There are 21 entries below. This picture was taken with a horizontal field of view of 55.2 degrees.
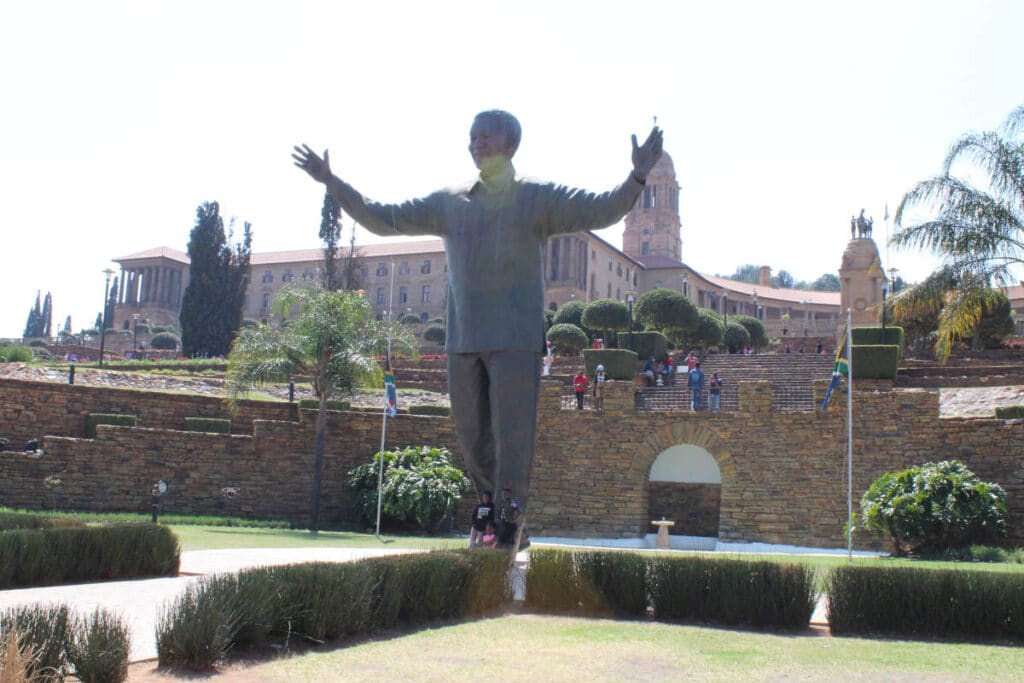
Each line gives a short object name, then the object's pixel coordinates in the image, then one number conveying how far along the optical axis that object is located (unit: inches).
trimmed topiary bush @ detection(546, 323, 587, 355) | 1692.9
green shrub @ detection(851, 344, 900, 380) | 1055.6
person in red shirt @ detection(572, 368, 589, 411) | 949.8
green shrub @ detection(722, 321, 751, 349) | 2046.0
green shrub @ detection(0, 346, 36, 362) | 1261.1
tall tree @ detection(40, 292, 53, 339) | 3735.2
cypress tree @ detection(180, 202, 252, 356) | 2217.0
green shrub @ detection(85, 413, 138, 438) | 839.7
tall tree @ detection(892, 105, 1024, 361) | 737.6
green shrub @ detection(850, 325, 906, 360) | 1210.6
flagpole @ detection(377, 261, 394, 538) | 728.3
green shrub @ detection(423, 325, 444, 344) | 2223.2
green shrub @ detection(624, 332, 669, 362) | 1427.2
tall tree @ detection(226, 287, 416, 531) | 828.6
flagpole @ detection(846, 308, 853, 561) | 693.3
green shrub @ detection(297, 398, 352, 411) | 904.3
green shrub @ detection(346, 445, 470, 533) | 787.4
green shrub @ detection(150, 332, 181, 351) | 2645.2
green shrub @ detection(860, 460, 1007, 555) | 656.4
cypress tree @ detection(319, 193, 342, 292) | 2511.1
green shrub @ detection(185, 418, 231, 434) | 872.3
